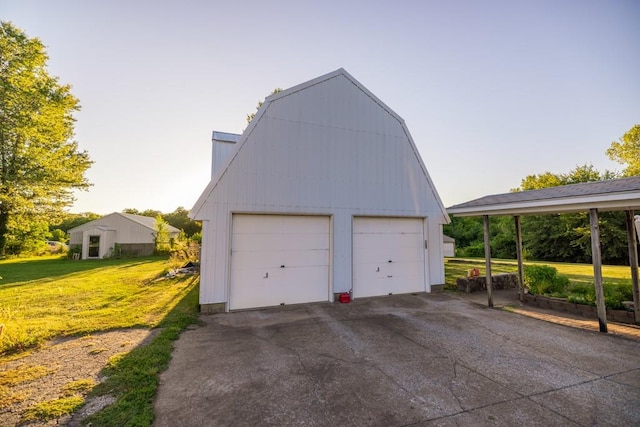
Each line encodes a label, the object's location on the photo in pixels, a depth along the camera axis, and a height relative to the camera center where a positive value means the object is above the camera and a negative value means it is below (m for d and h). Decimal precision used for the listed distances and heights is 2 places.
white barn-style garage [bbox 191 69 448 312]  6.95 +0.88
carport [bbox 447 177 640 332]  5.11 +0.74
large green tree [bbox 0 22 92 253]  16.36 +6.73
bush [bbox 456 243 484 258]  32.09 -1.84
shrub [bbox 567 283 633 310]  6.58 -1.58
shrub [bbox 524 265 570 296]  8.20 -1.43
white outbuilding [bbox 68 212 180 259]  21.67 +0.01
